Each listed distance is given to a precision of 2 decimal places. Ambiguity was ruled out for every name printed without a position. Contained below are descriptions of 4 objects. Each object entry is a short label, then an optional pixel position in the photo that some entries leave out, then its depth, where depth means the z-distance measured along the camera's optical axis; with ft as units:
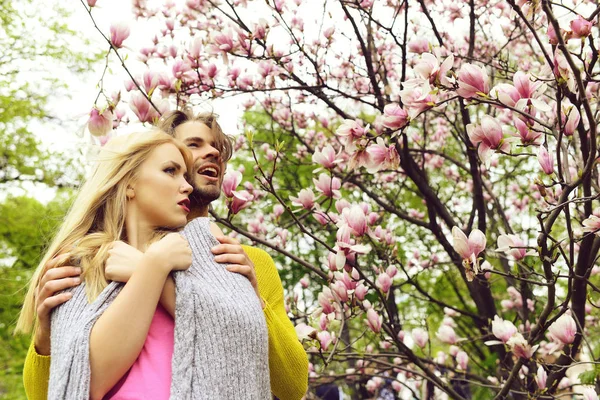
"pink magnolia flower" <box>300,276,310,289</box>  14.56
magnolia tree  5.15
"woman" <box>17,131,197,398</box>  3.97
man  4.50
